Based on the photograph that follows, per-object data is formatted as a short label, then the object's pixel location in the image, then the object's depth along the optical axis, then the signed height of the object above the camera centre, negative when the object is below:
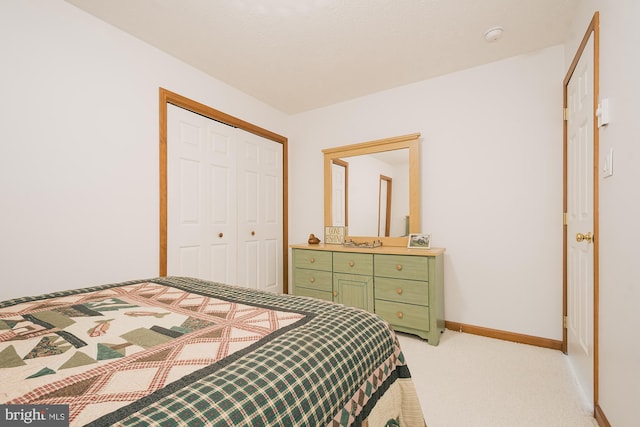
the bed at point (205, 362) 0.56 -0.37
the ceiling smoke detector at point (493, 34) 2.14 +1.34
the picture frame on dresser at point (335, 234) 3.31 -0.26
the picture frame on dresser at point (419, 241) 2.74 -0.28
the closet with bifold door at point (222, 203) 2.54 +0.09
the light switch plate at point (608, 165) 1.30 +0.21
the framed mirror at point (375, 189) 2.94 +0.26
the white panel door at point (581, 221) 1.62 -0.06
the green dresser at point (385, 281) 2.40 -0.64
